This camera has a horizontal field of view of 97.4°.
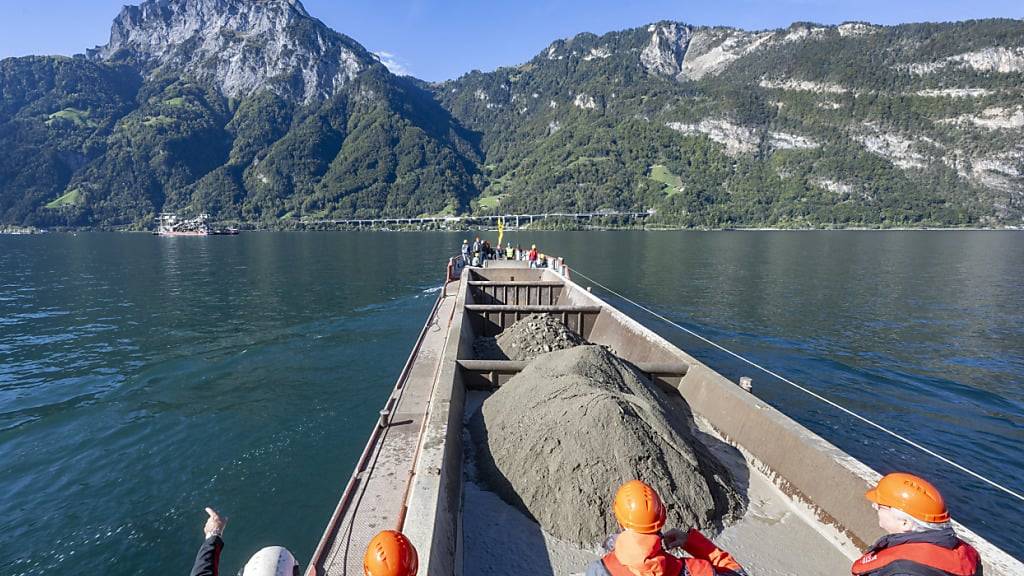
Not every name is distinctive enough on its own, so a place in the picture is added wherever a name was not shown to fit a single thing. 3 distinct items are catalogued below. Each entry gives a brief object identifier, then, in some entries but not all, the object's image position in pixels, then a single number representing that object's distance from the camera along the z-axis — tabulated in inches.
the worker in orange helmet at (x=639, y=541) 103.5
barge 166.4
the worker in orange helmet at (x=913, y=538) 97.1
